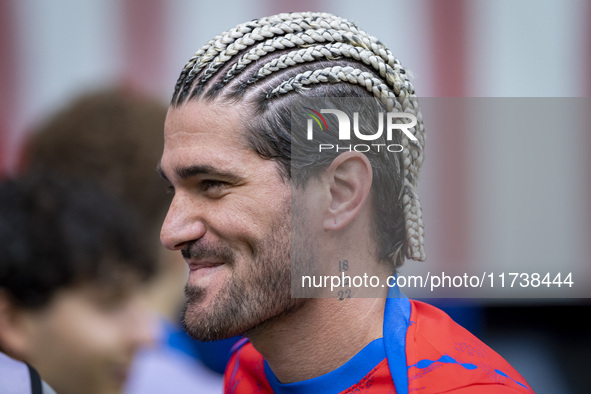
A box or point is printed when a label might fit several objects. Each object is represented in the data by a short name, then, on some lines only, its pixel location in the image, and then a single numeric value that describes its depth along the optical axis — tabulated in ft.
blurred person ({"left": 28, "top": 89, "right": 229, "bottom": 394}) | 20.13
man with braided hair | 10.33
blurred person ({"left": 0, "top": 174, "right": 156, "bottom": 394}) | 14.51
